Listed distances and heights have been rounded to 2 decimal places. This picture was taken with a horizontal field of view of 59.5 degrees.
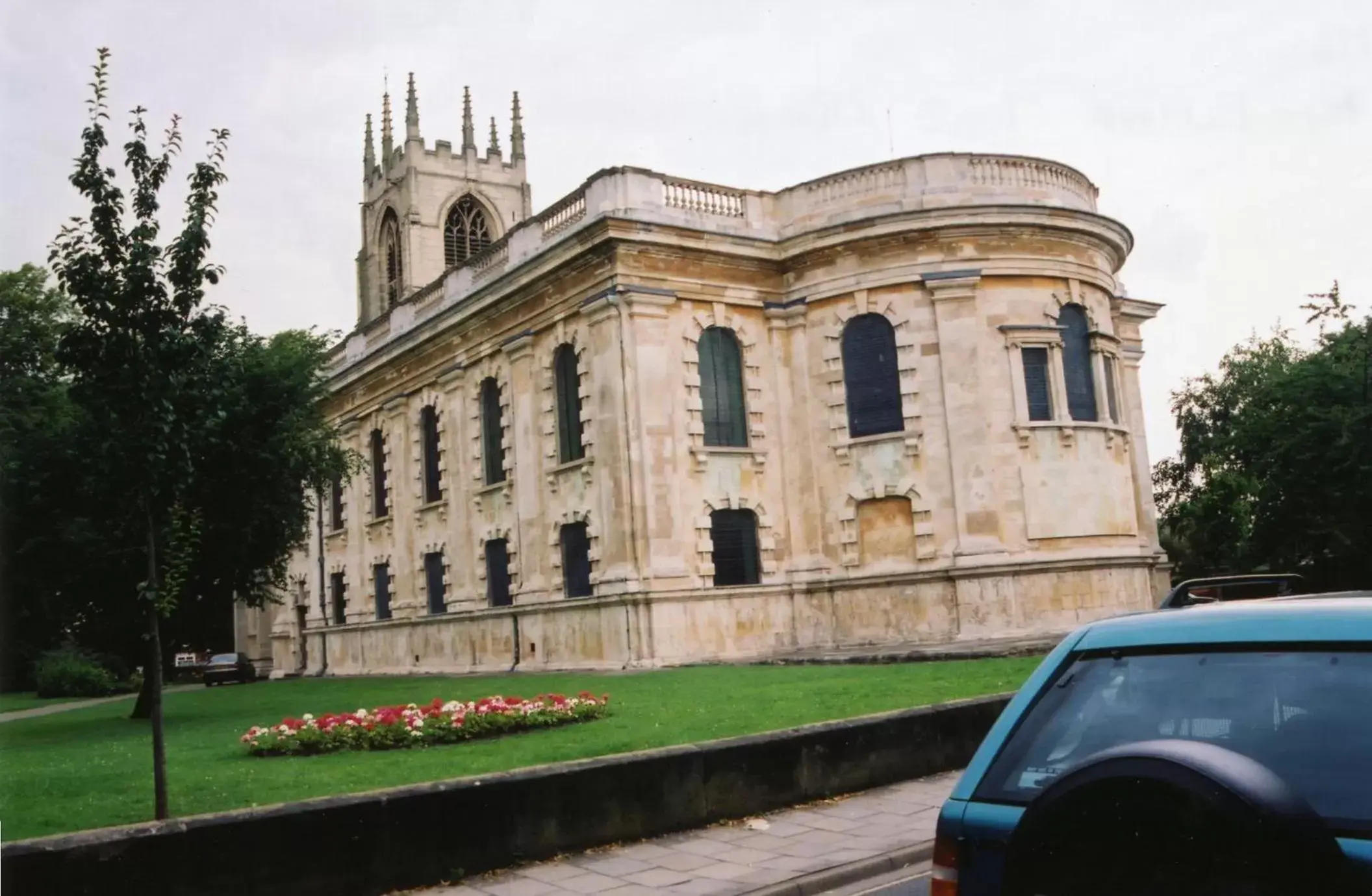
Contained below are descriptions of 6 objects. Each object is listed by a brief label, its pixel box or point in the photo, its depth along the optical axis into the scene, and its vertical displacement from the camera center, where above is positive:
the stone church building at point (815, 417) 27.73 +4.18
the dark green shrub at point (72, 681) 41.53 -1.36
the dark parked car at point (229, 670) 46.50 -1.54
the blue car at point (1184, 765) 2.59 -0.48
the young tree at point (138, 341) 10.00 +2.49
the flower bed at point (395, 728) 14.28 -1.30
